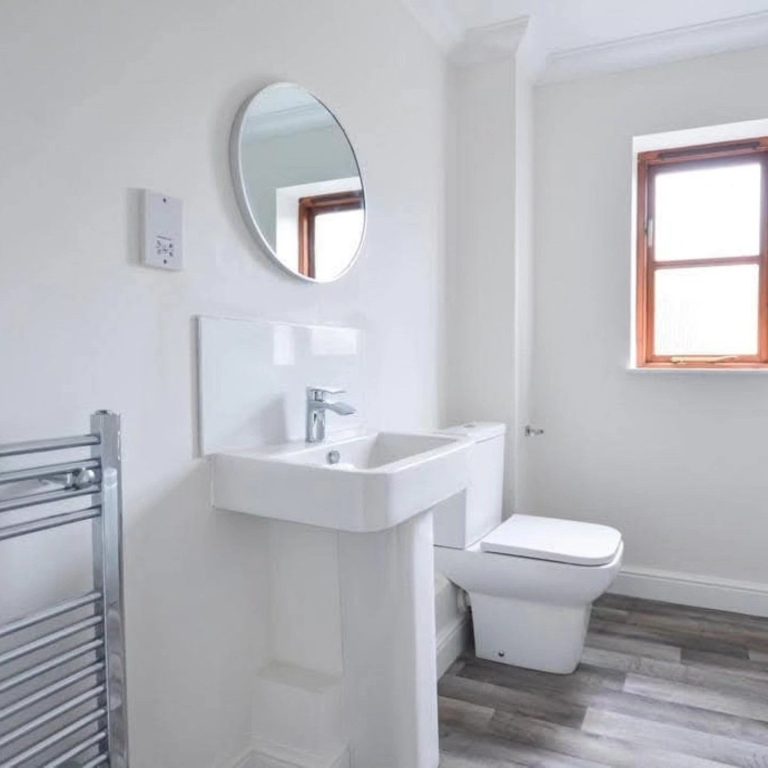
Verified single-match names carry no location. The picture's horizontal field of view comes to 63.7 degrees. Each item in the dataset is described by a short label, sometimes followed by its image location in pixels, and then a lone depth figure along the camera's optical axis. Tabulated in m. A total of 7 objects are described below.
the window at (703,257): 2.58
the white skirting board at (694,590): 2.49
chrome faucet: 1.55
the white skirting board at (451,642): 2.07
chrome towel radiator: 0.88
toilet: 1.93
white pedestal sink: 1.29
